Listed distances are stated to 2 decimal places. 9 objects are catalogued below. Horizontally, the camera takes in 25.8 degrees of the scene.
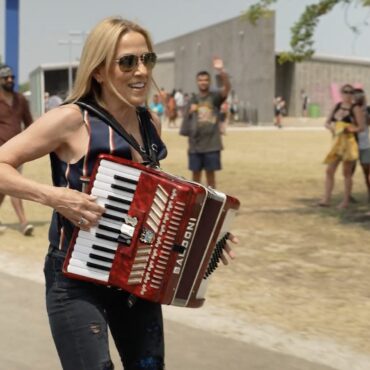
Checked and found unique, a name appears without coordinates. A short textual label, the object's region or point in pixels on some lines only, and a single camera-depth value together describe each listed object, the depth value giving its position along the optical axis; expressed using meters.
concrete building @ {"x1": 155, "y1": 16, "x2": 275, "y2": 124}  45.78
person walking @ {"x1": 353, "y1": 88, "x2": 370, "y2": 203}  10.60
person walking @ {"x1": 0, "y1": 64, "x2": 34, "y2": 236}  8.70
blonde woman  2.77
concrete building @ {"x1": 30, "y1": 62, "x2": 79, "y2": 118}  68.56
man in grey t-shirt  10.62
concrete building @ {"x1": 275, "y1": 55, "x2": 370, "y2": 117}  53.50
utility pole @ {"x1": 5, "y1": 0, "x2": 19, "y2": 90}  11.80
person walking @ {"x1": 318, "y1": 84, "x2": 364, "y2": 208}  10.51
